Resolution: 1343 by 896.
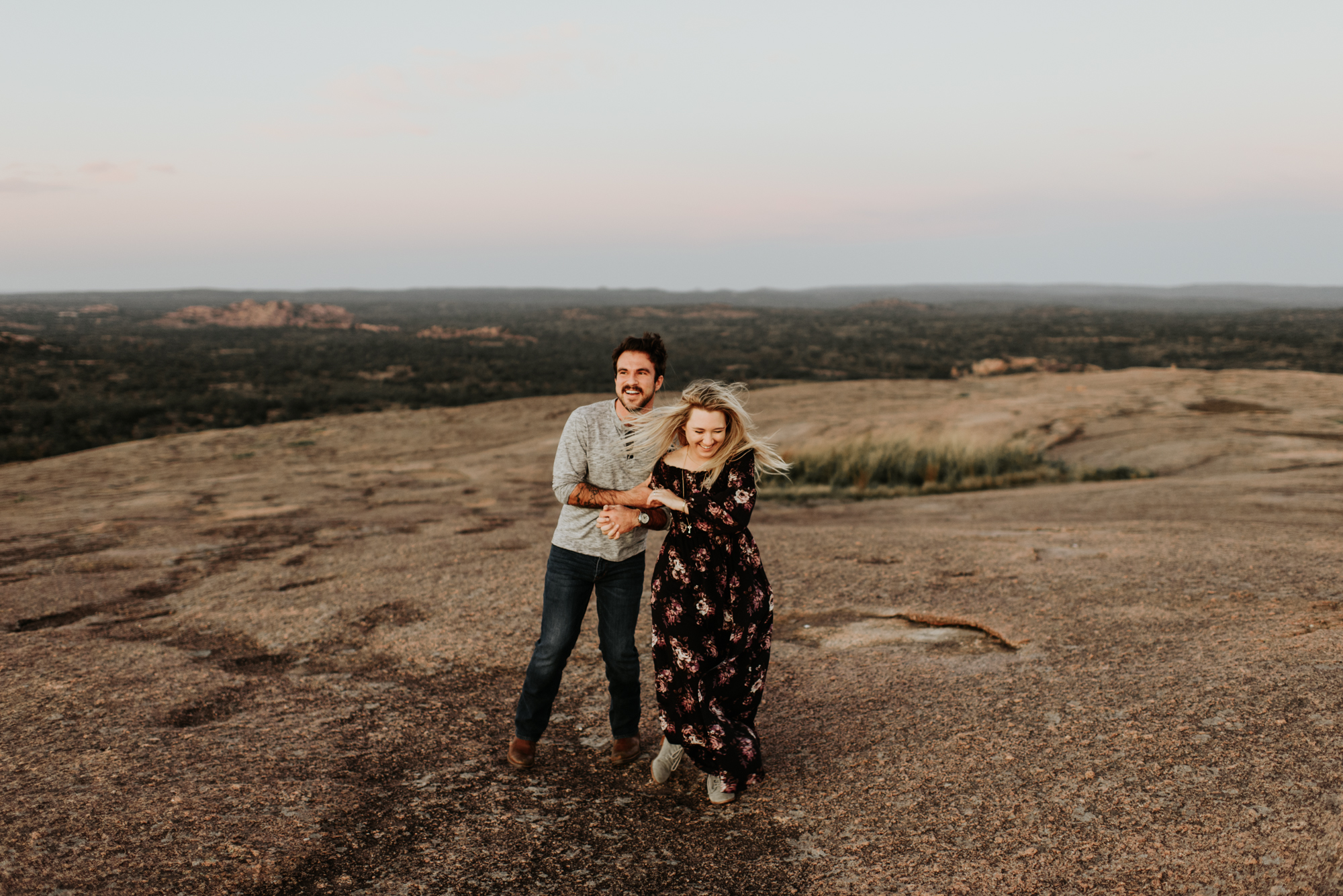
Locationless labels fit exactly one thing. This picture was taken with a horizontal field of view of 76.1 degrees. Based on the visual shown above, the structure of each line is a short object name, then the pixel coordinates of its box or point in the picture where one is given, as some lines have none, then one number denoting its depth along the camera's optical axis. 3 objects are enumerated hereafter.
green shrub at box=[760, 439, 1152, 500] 11.09
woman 3.04
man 3.22
